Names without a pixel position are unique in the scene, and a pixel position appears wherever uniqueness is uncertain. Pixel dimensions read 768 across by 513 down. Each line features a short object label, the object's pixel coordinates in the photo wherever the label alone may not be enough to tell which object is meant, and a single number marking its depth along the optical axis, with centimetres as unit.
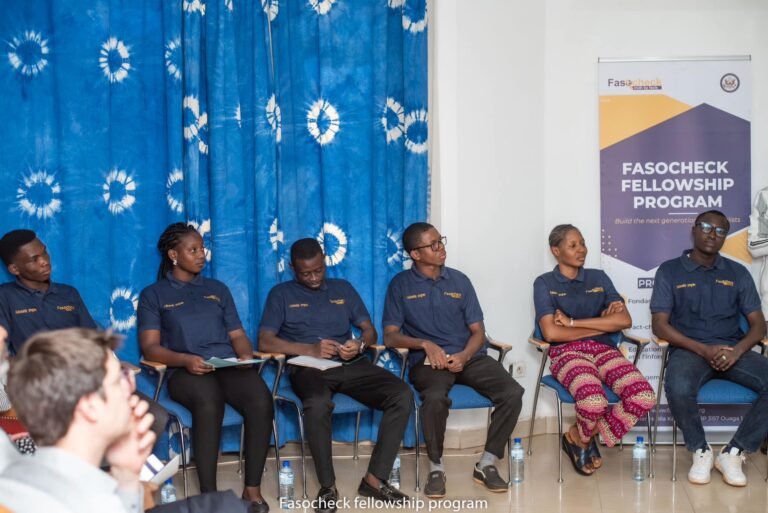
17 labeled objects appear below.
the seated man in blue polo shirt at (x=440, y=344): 459
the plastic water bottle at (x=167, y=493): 438
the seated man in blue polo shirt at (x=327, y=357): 439
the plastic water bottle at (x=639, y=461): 470
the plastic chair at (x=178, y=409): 429
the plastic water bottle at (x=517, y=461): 469
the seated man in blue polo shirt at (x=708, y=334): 470
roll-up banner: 545
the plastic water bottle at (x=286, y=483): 436
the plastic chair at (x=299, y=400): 454
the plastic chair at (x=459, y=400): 461
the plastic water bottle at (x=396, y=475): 464
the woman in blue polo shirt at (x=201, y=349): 425
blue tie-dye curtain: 468
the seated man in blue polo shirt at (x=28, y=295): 434
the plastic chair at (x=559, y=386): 475
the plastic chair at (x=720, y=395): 468
